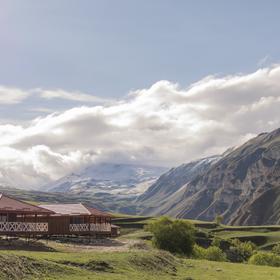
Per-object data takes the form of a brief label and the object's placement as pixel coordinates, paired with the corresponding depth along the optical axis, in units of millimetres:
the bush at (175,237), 76562
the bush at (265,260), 92338
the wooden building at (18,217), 65750
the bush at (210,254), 82000
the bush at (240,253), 124125
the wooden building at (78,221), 77875
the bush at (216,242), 149750
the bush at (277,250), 144725
